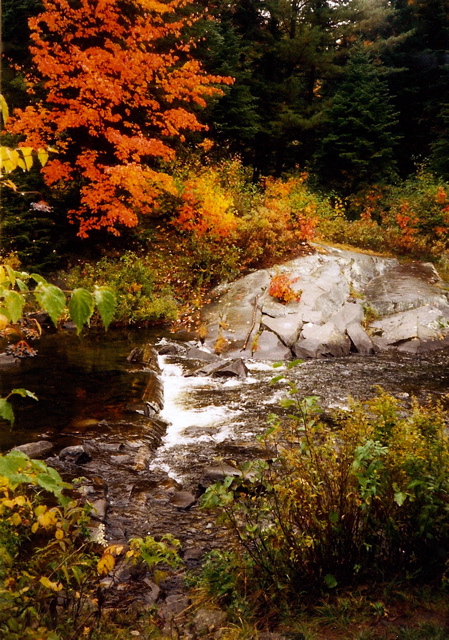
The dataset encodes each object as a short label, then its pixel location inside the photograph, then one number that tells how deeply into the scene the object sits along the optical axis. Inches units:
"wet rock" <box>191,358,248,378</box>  370.9
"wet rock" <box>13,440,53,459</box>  225.6
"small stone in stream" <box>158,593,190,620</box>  131.3
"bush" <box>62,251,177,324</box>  486.3
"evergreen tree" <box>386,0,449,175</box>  887.1
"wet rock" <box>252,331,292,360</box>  422.3
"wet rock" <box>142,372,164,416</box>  299.9
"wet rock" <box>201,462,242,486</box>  212.2
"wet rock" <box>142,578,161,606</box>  137.6
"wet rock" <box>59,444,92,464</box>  223.1
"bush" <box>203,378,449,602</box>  115.7
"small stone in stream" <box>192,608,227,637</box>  117.7
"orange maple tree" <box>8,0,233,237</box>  459.8
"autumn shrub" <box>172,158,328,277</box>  573.6
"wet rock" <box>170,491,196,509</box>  197.2
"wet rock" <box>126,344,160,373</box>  378.0
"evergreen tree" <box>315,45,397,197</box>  772.6
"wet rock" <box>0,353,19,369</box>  351.6
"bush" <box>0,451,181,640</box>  91.7
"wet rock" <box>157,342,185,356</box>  415.4
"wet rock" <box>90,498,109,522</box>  180.9
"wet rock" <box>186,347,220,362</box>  410.0
